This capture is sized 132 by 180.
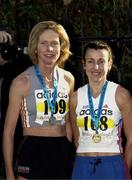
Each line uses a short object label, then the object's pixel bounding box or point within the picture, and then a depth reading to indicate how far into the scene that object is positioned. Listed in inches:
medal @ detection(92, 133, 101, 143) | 167.8
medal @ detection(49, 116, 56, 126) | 169.2
